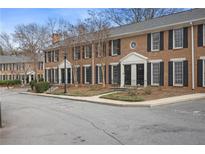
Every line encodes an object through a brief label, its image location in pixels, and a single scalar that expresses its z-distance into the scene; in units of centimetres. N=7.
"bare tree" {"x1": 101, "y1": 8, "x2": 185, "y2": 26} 2519
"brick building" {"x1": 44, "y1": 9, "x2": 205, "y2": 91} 1265
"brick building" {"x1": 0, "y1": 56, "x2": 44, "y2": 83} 3530
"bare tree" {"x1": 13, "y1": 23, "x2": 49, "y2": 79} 2568
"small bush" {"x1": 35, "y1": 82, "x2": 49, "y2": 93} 1831
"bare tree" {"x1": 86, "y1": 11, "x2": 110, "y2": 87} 1685
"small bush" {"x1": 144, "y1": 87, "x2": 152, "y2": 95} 1215
